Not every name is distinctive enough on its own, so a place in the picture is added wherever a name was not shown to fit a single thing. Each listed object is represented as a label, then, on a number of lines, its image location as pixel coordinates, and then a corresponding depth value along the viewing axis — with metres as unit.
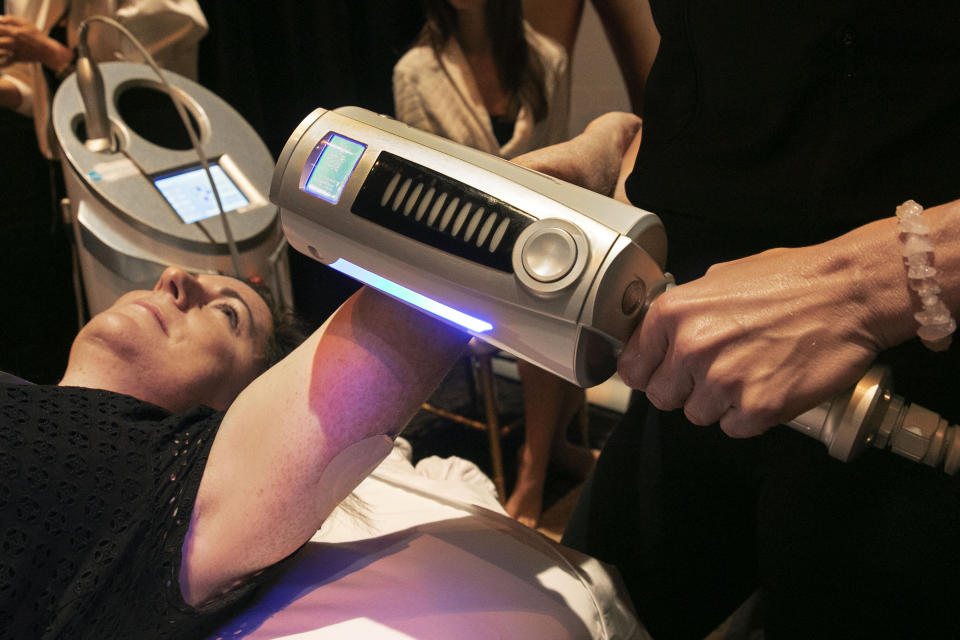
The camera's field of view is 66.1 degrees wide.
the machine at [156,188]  1.49
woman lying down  0.71
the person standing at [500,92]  2.11
